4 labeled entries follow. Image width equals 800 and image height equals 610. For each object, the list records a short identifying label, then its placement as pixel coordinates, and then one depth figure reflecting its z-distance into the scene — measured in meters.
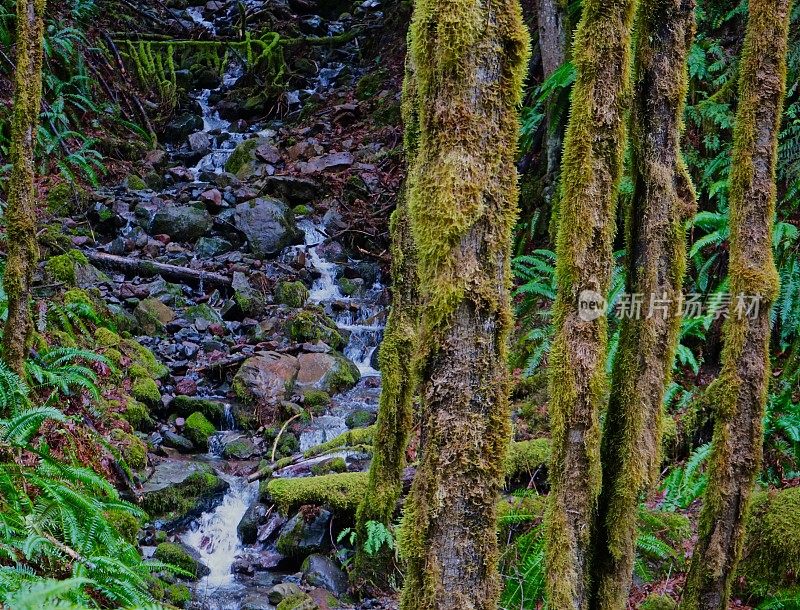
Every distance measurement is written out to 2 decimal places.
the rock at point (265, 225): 11.84
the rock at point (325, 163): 13.85
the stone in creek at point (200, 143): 14.64
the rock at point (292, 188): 13.35
